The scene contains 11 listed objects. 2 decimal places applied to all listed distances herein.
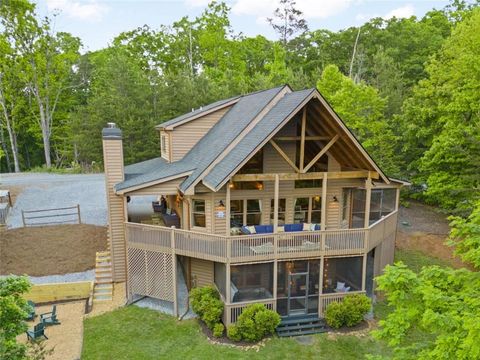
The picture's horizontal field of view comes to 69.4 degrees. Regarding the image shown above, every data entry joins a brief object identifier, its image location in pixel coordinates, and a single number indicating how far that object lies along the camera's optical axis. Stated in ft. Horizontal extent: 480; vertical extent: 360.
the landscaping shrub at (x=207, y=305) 43.29
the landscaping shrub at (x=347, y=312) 44.37
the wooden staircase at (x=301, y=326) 43.91
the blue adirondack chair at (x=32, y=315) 46.10
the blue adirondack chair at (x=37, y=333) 41.44
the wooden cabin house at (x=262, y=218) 43.60
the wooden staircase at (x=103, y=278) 52.16
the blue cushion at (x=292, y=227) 47.65
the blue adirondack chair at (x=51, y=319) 45.31
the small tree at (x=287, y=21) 167.73
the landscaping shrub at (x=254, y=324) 41.60
